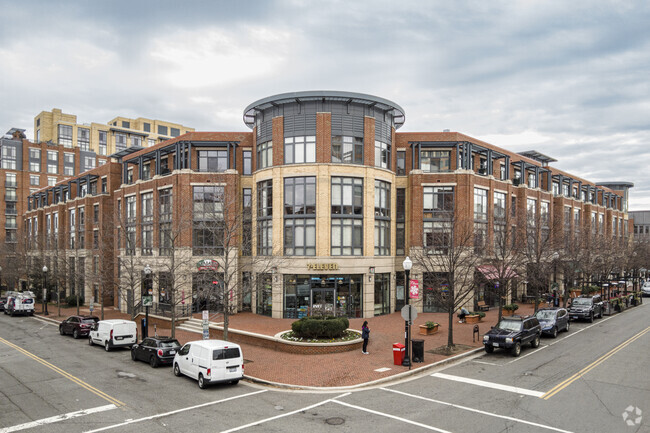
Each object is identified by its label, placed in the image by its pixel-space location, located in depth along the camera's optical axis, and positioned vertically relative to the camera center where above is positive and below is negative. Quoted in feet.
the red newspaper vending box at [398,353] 68.44 -19.20
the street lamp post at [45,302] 145.59 -24.54
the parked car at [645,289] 199.90 -28.66
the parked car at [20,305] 150.51 -25.45
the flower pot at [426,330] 93.83 -21.69
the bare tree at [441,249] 85.52 -5.24
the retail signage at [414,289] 76.95 -10.69
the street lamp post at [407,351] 66.85 -18.87
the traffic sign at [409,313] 68.80 -13.21
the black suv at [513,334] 74.28 -18.40
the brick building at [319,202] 114.32 +7.12
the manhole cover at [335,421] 45.01 -19.63
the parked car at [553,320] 91.25 -19.61
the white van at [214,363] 57.77 -17.63
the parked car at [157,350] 71.41 -19.74
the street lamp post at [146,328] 94.82 -20.96
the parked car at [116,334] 86.99 -20.68
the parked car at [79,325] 102.01 -22.24
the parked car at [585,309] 113.09 -21.27
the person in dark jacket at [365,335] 74.90 -18.02
